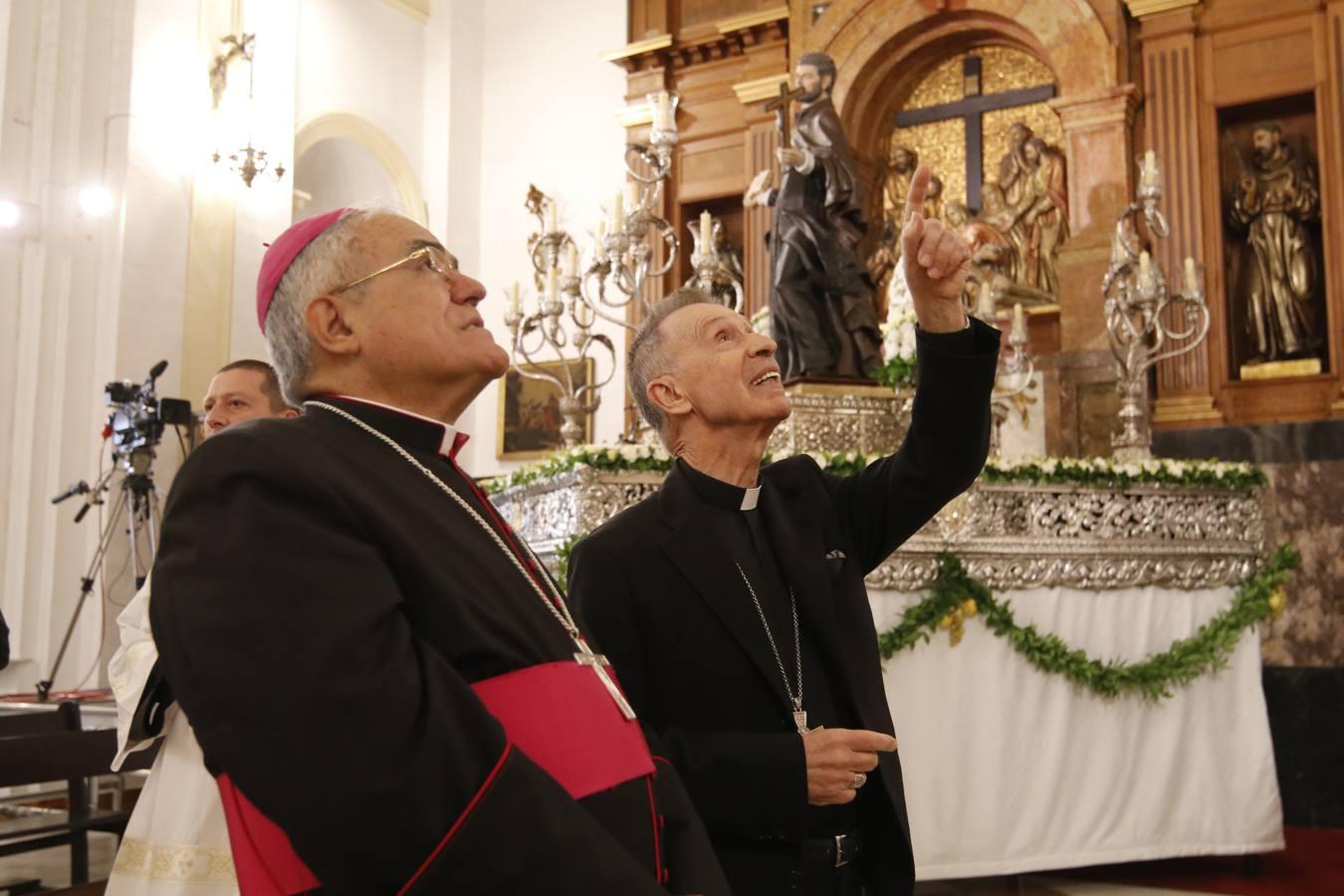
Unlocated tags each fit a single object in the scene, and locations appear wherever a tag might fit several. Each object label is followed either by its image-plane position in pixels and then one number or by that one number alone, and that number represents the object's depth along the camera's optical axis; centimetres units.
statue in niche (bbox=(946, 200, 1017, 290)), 954
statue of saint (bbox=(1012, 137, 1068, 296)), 1015
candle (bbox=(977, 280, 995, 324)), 628
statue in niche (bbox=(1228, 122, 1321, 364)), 902
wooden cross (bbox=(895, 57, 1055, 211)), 1059
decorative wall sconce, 964
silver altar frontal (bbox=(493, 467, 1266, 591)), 457
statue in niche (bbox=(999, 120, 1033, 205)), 1039
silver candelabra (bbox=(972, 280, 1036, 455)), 622
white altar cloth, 454
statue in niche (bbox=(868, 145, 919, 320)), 1087
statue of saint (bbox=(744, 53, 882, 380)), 607
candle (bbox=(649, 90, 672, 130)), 571
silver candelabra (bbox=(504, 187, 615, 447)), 638
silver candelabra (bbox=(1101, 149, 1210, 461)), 628
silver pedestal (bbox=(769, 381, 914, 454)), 552
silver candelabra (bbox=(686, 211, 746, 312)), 603
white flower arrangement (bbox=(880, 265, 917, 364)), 589
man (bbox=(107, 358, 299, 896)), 231
